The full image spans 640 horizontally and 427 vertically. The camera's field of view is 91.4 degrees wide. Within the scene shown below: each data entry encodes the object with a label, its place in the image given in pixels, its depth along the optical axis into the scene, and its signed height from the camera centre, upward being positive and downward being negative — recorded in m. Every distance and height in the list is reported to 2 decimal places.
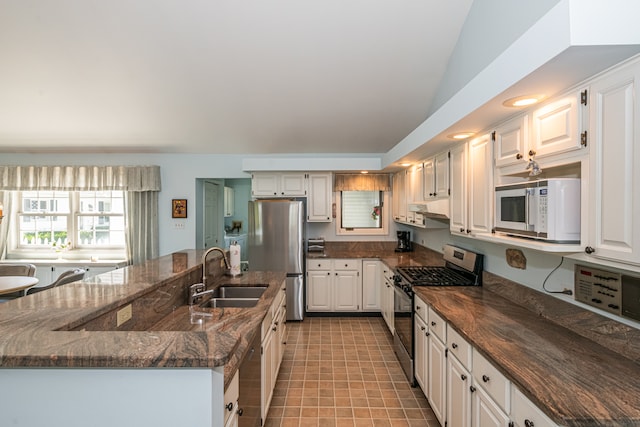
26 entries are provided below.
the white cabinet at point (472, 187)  2.08 +0.15
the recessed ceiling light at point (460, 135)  2.24 +0.53
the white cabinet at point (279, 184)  4.50 +0.34
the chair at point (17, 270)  4.05 -0.80
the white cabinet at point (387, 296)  3.58 -1.09
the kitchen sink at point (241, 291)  2.61 -0.70
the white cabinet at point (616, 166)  1.12 +0.16
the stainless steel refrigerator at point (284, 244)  4.19 -0.49
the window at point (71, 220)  5.10 -0.19
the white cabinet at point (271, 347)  2.03 -1.03
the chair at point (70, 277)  3.38 -0.77
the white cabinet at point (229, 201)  7.28 +0.17
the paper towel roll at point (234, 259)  2.95 -0.48
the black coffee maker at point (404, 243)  4.68 -0.54
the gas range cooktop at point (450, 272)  2.65 -0.64
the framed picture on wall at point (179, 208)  4.88 +0.00
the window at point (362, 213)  4.96 -0.09
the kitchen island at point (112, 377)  0.83 -0.46
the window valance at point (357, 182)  4.77 +0.39
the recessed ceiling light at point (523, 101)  1.53 +0.54
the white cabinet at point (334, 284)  4.36 -1.07
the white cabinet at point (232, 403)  1.20 -0.79
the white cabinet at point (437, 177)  2.81 +0.29
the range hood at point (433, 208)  2.80 -0.01
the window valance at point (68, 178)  4.70 +0.46
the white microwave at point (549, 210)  1.41 -0.01
